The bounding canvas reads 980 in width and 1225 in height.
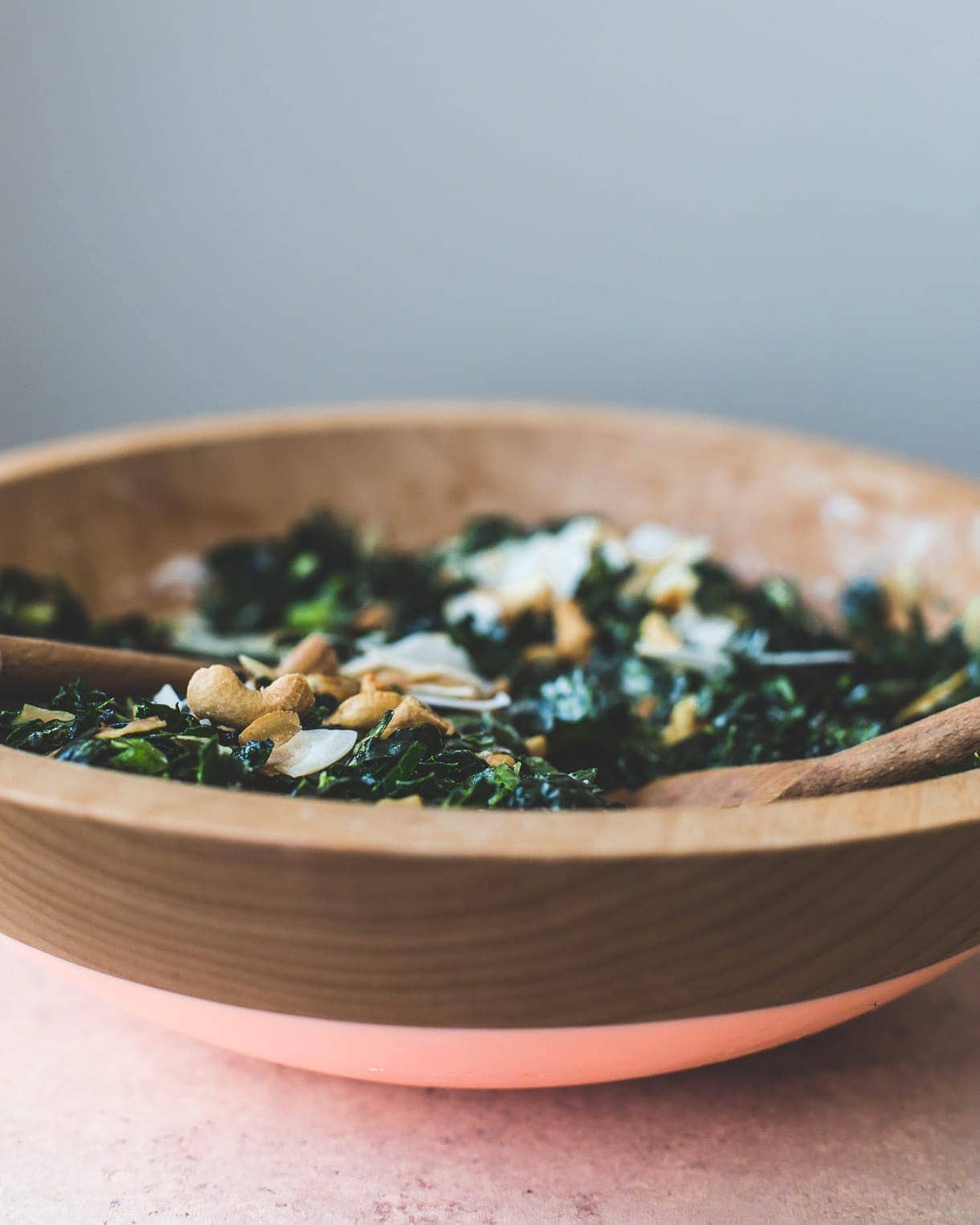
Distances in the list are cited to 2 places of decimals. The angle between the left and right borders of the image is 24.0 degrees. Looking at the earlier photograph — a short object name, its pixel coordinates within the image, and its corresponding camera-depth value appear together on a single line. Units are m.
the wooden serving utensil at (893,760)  0.51
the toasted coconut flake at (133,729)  0.51
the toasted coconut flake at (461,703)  0.58
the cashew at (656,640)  0.63
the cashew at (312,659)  0.57
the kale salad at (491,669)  0.51
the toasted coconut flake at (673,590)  0.67
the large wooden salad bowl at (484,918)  0.44
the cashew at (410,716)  0.52
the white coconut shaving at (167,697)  0.54
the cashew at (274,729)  0.51
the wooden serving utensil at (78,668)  0.54
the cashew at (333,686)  0.56
